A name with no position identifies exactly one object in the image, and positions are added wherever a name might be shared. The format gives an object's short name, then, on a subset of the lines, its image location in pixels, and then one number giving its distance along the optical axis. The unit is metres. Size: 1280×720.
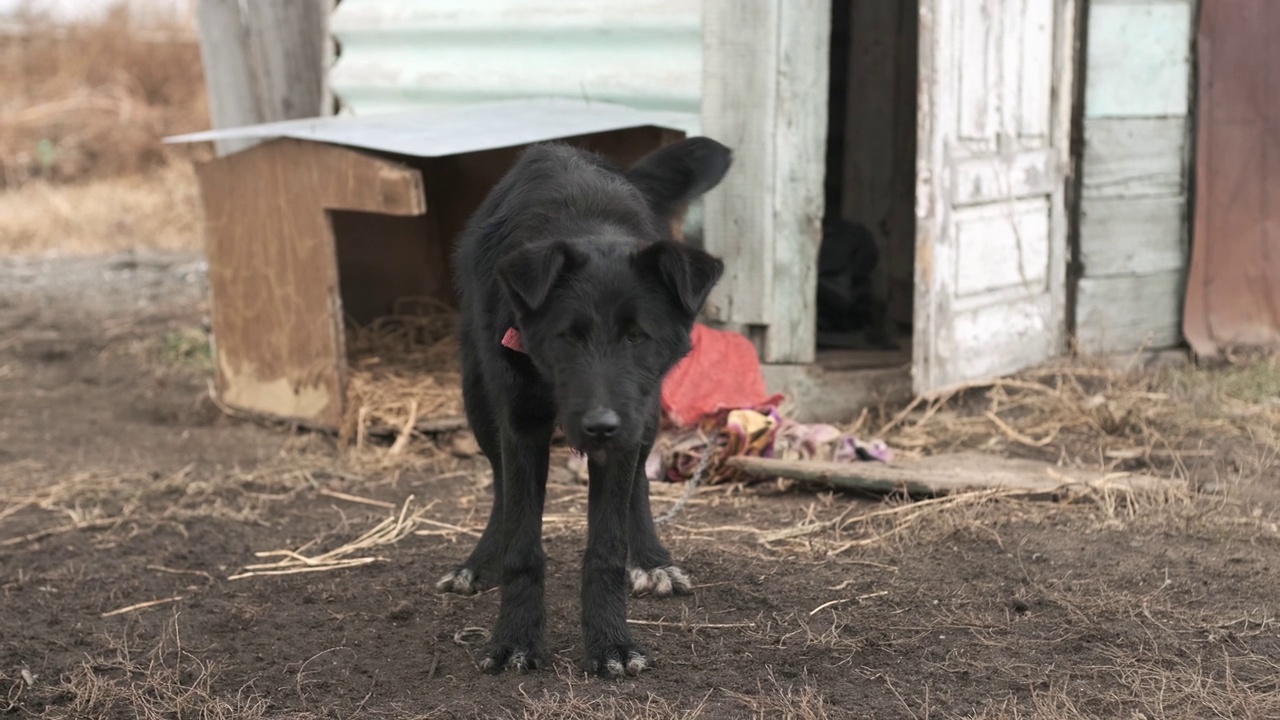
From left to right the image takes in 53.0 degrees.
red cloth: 6.29
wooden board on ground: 5.43
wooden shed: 6.53
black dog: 3.42
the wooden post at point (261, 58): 8.48
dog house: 6.18
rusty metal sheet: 7.78
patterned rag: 6.04
